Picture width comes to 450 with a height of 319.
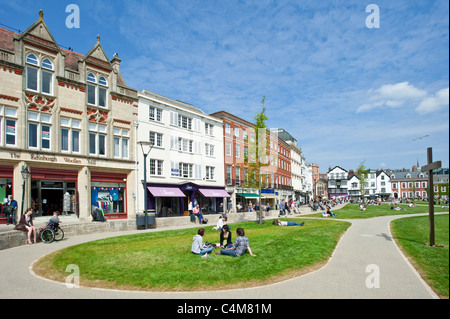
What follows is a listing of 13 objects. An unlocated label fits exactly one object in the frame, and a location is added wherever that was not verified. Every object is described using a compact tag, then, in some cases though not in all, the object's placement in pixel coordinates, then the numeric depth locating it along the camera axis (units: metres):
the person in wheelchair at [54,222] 15.61
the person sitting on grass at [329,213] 30.65
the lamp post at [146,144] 20.77
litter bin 21.27
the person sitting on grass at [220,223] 17.74
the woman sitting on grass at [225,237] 11.96
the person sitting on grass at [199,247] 10.96
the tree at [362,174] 53.59
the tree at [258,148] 23.25
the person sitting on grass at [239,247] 10.79
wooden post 10.28
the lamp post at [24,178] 20.68
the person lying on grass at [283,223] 21.31
